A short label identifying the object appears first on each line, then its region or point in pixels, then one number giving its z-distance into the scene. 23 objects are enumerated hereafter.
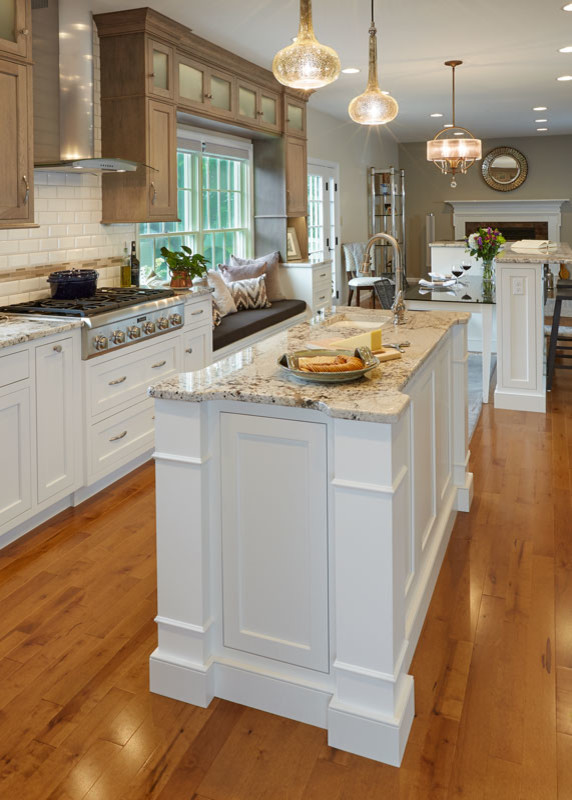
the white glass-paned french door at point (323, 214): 8.66
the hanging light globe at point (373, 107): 3.10
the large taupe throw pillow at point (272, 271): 6.63
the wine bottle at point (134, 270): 4.68
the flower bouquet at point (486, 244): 6.00
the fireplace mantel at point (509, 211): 11.88
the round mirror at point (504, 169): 11.98
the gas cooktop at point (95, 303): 3.46
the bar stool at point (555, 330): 5.36
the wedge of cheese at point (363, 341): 2.32
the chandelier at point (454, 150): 6.26
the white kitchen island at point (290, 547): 1.75
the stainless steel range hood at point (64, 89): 3.79
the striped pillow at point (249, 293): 6.20
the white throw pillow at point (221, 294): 5.89
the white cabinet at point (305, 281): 6.82
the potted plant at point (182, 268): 4.84
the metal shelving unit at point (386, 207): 10.91
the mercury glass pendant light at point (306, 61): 2.32
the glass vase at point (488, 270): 6.17
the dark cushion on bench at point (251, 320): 5.17
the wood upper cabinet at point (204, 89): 4.83
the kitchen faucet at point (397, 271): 2.53
